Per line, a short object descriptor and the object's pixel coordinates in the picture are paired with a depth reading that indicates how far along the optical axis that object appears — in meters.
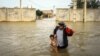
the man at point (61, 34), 4.16
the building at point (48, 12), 33.51
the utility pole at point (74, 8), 14.44
